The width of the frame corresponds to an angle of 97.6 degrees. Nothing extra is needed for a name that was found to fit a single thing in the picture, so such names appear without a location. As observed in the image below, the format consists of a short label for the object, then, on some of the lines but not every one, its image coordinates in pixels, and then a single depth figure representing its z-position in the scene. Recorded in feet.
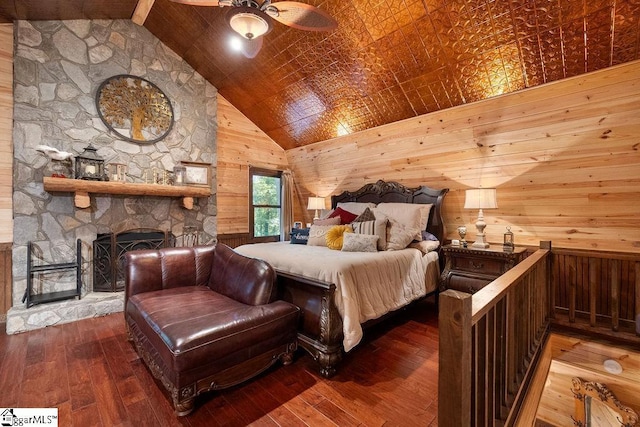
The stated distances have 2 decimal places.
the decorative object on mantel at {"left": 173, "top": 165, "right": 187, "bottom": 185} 13.51
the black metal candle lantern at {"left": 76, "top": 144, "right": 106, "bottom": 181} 10.89
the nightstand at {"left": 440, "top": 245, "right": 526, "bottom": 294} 8.89
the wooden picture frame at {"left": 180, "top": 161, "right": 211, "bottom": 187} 13.98
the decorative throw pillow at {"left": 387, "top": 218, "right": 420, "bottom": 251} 9.86
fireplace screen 11.35
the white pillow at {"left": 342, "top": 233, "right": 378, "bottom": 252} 9.41
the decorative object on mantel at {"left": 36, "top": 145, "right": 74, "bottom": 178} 10.04
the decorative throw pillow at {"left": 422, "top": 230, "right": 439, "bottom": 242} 11.17
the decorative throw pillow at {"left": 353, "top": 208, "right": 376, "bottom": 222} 11.45
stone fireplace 10.11
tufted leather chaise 5.30
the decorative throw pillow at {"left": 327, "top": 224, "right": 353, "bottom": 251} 10.11
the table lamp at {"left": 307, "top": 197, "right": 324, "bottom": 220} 15.93
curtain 17.72
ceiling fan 6.43
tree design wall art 11.93
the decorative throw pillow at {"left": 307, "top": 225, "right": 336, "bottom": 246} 10.95
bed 6.66
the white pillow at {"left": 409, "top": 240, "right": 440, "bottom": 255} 10.38
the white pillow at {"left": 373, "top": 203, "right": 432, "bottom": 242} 10.93
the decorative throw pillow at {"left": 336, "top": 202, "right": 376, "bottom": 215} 12.87
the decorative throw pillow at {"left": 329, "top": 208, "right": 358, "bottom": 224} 12.24
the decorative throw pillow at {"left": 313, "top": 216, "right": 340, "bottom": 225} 12.00
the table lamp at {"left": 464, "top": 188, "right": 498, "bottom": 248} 9.37
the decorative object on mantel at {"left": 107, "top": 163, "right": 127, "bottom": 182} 11.82
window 16.94
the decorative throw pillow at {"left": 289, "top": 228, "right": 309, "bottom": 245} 11.96
